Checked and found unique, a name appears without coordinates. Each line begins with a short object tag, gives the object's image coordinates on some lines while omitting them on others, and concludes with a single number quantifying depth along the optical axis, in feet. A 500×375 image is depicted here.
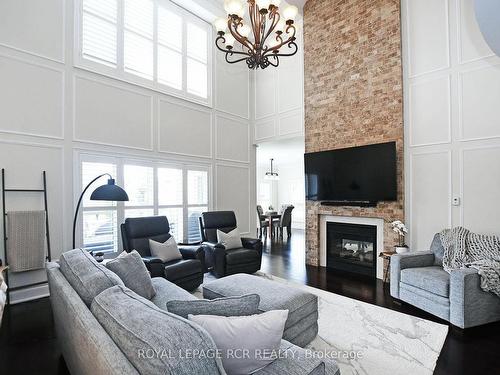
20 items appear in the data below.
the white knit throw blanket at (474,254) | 8.89
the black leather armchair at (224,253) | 13.96
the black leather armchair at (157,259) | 11.16
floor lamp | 10.68
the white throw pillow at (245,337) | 4.00
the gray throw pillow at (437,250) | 11.46
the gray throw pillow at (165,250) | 12.23
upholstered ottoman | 7.48
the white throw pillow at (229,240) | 14.88
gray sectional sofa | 3.11
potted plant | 13.32
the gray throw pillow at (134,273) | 7.41
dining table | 26.72
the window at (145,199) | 13.83
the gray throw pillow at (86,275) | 5.38
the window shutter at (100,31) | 13.70
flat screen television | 13.93
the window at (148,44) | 13.96
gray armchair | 8.79
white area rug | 7.15
